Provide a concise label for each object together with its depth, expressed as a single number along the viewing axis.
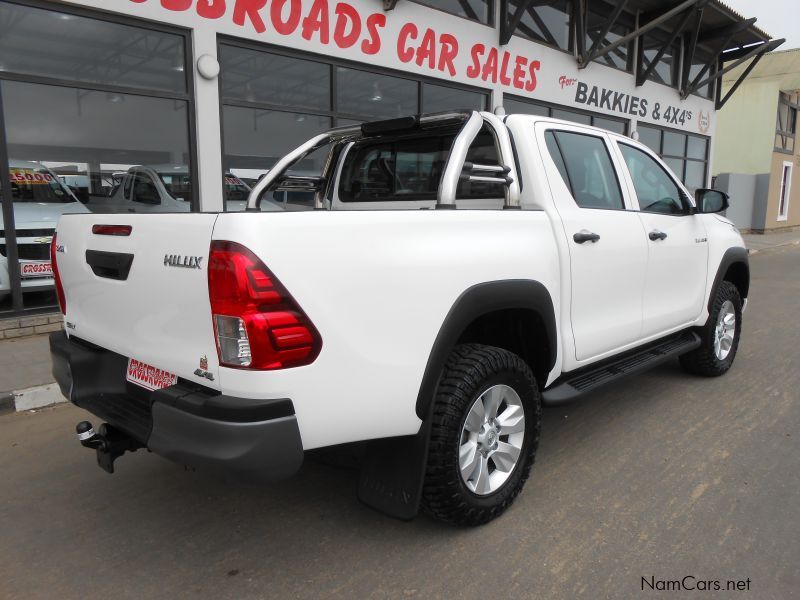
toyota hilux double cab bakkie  1.94
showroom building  5.93
